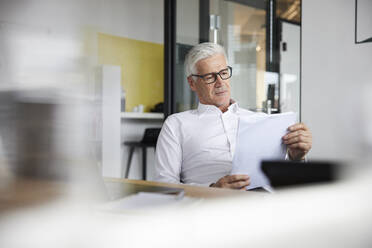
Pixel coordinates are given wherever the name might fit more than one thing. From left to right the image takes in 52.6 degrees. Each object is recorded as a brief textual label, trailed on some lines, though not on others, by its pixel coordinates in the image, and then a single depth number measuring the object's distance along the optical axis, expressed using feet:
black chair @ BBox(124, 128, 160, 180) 14.16
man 5.86
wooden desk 3.18
